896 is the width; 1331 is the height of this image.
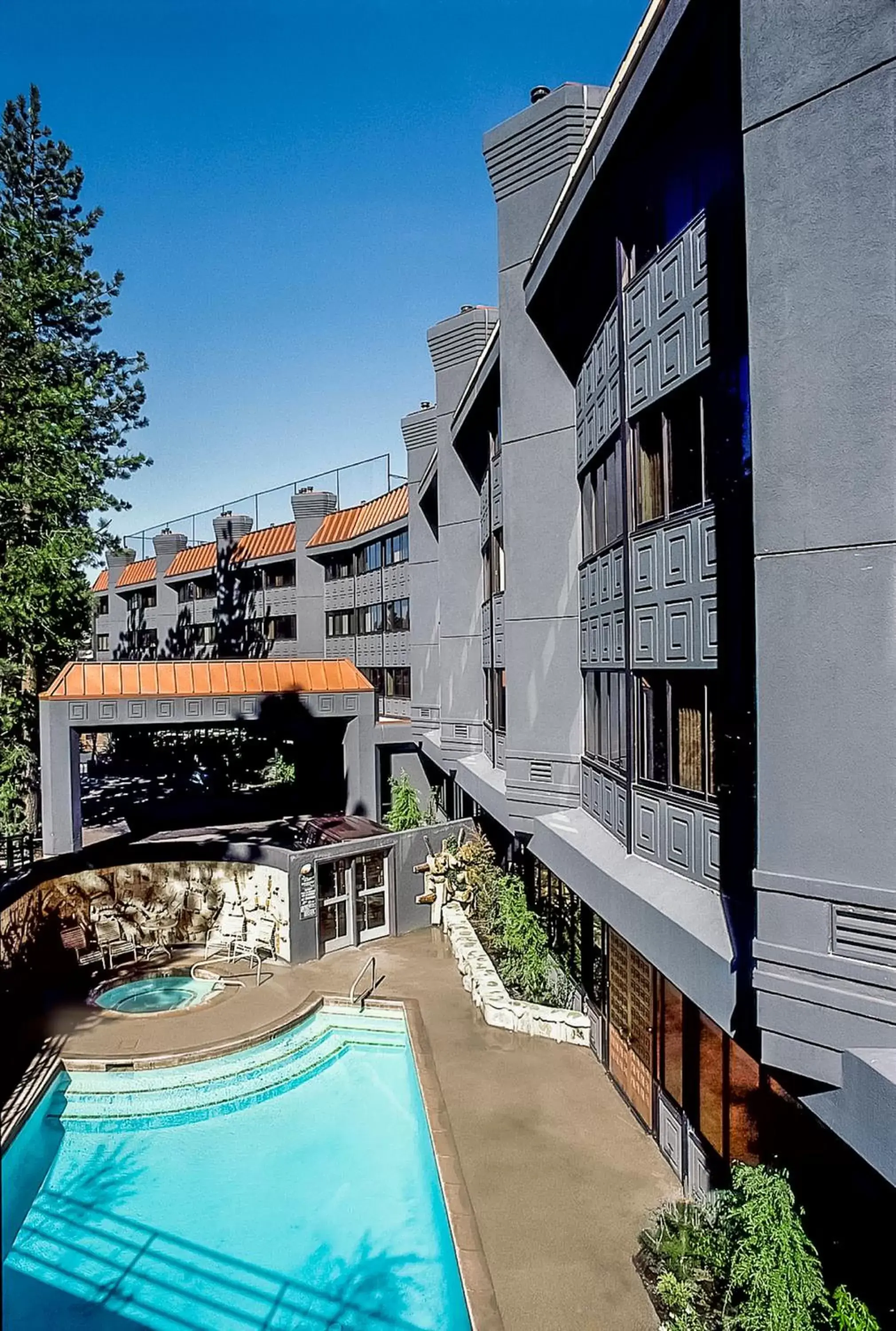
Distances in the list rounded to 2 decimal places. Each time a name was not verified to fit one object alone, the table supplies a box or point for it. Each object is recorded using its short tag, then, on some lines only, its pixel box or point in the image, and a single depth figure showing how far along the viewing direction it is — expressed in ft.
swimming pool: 28.30
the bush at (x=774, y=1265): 19.61
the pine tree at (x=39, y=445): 74.43
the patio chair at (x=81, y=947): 56.39
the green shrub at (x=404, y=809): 82.79
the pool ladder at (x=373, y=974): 50.90
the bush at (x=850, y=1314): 18.35
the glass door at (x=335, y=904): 59.26
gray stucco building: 17.49
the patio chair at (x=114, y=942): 57.57
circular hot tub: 52.01
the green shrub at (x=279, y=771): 124.94
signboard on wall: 57.88
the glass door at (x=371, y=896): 61.62
